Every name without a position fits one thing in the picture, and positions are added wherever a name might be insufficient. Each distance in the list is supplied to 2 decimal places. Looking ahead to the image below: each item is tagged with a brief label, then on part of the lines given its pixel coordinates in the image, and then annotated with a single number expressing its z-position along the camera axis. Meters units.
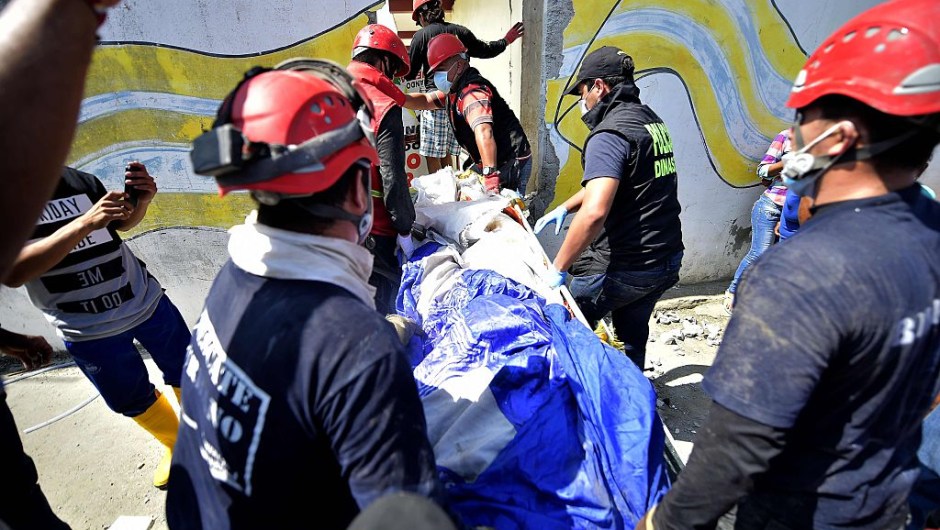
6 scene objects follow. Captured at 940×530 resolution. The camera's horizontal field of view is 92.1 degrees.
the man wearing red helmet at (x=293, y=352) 0.96
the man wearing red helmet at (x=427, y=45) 4.68
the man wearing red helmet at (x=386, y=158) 2.82
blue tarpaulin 1.46
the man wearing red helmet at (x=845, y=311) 0.99
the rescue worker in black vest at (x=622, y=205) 2.58
